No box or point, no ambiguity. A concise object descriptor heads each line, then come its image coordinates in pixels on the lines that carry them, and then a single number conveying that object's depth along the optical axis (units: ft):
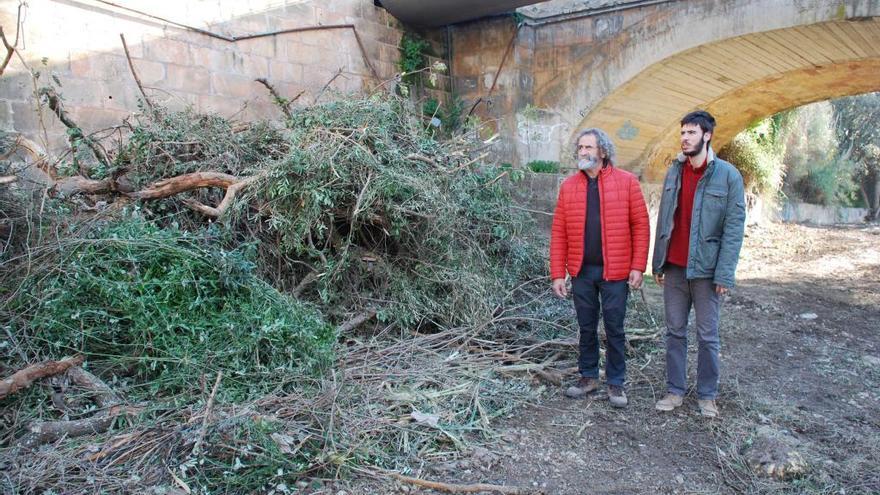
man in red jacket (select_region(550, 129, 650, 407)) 11.78
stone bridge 23.62
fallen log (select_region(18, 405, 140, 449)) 9.24
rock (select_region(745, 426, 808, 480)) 9.38
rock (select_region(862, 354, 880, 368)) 15.26
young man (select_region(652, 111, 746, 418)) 11.04
